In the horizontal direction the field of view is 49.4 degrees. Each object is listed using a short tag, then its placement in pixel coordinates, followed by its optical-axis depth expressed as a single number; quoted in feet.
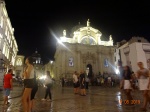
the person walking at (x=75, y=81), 45.62
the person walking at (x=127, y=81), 23.62
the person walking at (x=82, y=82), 41.83
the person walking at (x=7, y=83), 26.48
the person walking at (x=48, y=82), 32.50
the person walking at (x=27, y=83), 15.66
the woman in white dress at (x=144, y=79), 19.97
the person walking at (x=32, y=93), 18.73
